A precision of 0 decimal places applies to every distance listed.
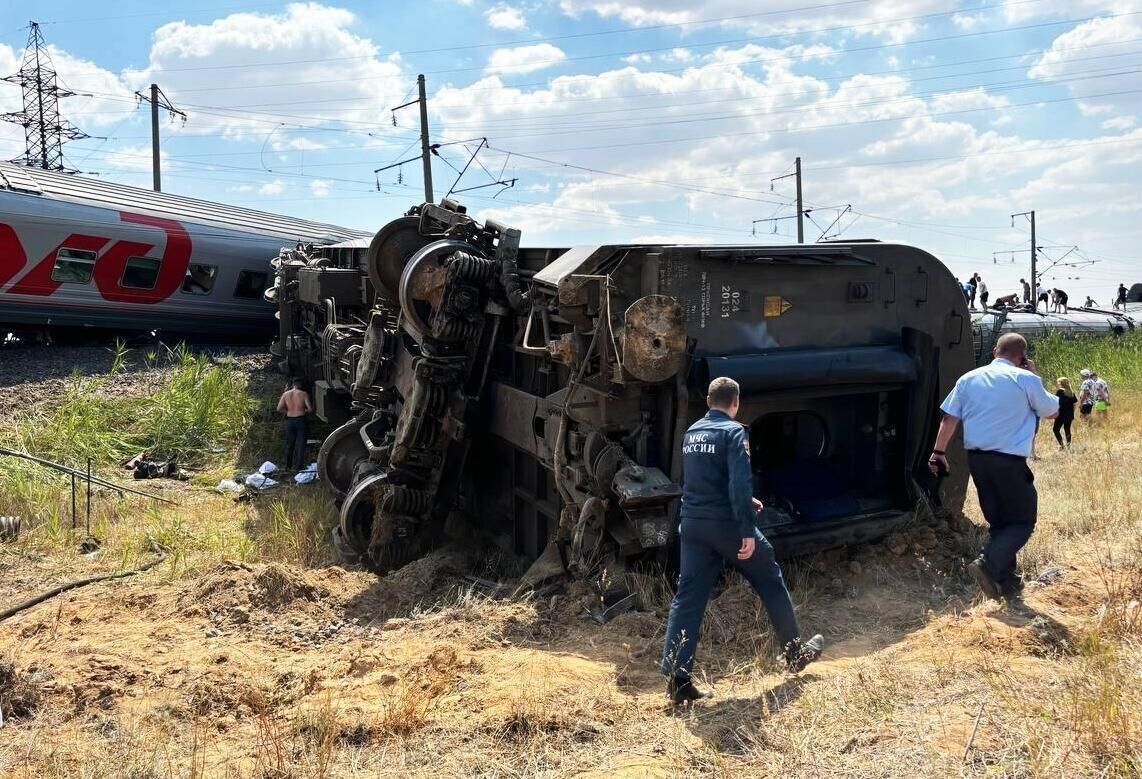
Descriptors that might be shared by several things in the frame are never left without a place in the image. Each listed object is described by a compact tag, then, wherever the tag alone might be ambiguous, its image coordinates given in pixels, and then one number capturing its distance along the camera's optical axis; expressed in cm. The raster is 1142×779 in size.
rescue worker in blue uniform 418
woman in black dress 1266
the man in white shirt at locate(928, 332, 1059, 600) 506
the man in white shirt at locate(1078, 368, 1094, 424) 1449
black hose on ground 581
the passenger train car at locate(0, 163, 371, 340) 1445
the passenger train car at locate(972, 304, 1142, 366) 2305
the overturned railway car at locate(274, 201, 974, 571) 570
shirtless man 1185
